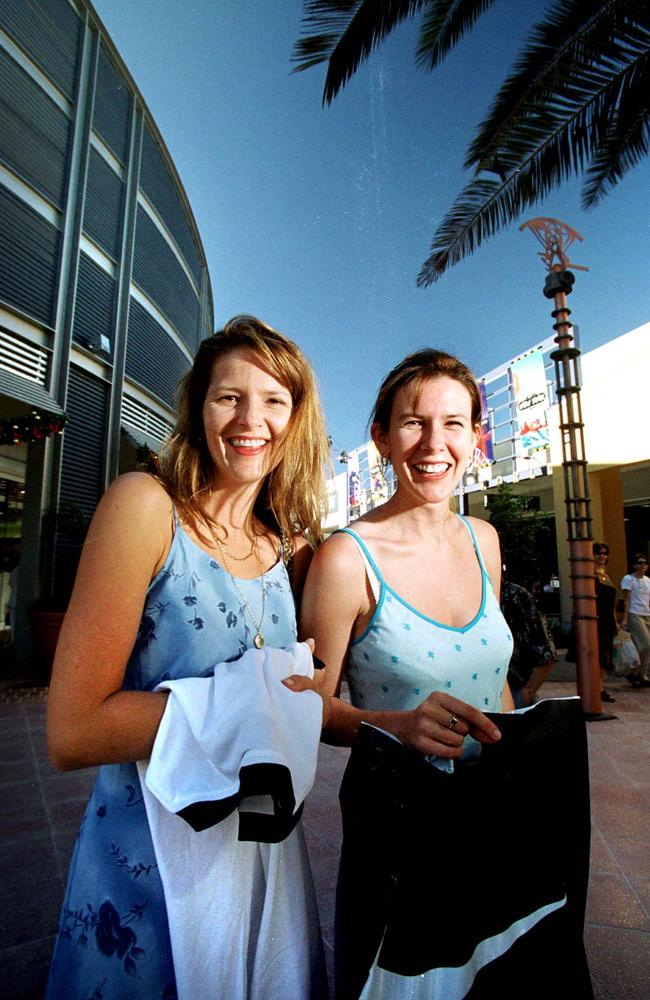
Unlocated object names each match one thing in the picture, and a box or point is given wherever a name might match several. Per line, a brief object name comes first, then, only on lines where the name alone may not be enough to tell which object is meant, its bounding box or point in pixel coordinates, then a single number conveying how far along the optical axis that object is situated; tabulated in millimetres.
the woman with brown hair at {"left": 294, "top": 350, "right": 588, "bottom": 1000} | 873
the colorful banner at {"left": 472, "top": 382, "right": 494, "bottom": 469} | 14883
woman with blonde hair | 937
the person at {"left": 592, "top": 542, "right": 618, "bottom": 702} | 7839
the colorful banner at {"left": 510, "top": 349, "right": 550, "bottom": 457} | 13164
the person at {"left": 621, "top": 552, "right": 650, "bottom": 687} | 8008
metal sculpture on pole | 5715
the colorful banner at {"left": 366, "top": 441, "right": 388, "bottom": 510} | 20219
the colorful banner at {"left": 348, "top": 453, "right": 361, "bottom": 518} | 22812
